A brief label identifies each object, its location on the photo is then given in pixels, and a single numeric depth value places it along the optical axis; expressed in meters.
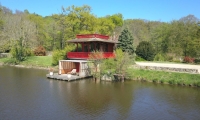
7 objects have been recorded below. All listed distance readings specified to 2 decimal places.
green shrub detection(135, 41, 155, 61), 37.28
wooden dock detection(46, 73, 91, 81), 23.14
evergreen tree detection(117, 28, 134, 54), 35.19
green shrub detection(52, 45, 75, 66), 32.97
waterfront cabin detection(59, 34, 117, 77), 25.50
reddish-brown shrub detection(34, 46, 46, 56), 47.20
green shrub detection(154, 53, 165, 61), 39.03
